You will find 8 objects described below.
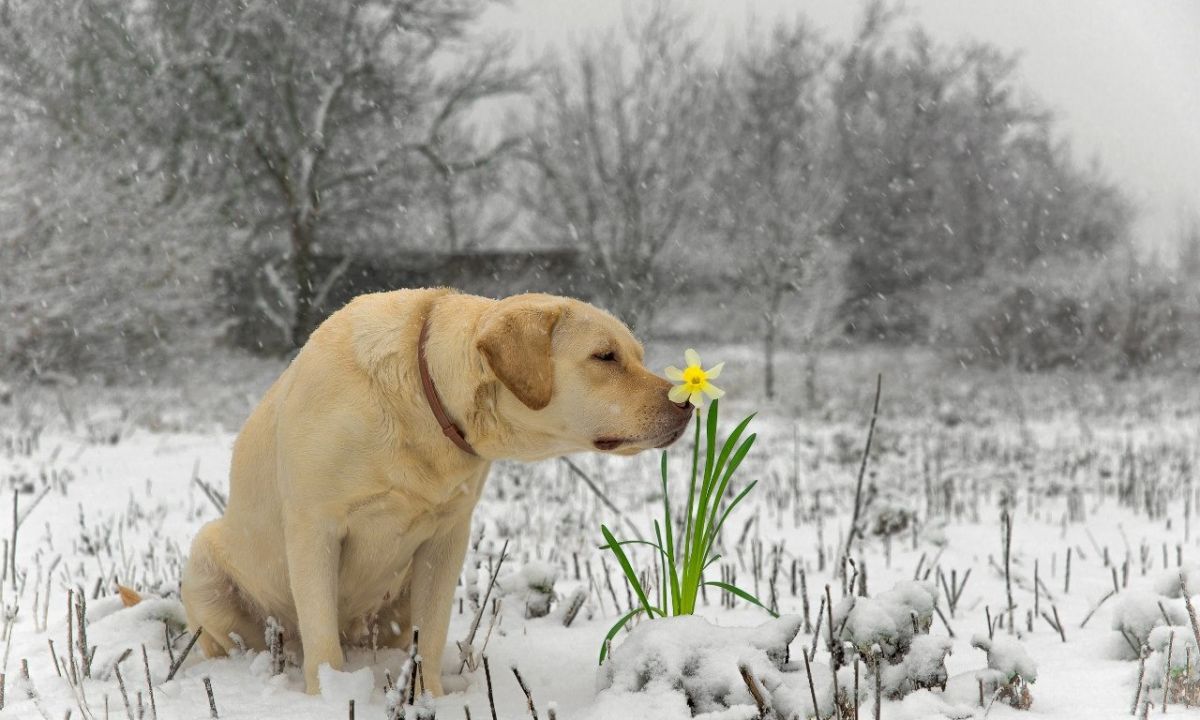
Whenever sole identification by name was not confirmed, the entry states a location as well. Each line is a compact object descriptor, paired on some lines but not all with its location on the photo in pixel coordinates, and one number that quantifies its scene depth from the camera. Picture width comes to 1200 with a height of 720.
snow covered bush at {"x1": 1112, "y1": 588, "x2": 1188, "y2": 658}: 2.83
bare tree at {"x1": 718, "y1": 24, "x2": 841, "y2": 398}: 18.62
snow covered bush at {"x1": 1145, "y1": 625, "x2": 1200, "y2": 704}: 2.43
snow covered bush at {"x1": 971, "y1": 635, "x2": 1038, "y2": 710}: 2.38
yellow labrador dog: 2.47
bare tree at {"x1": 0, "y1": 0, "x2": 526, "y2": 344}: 17.36
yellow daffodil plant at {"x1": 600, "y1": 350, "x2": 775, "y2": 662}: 2.43
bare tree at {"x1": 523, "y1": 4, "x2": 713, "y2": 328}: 16.22
